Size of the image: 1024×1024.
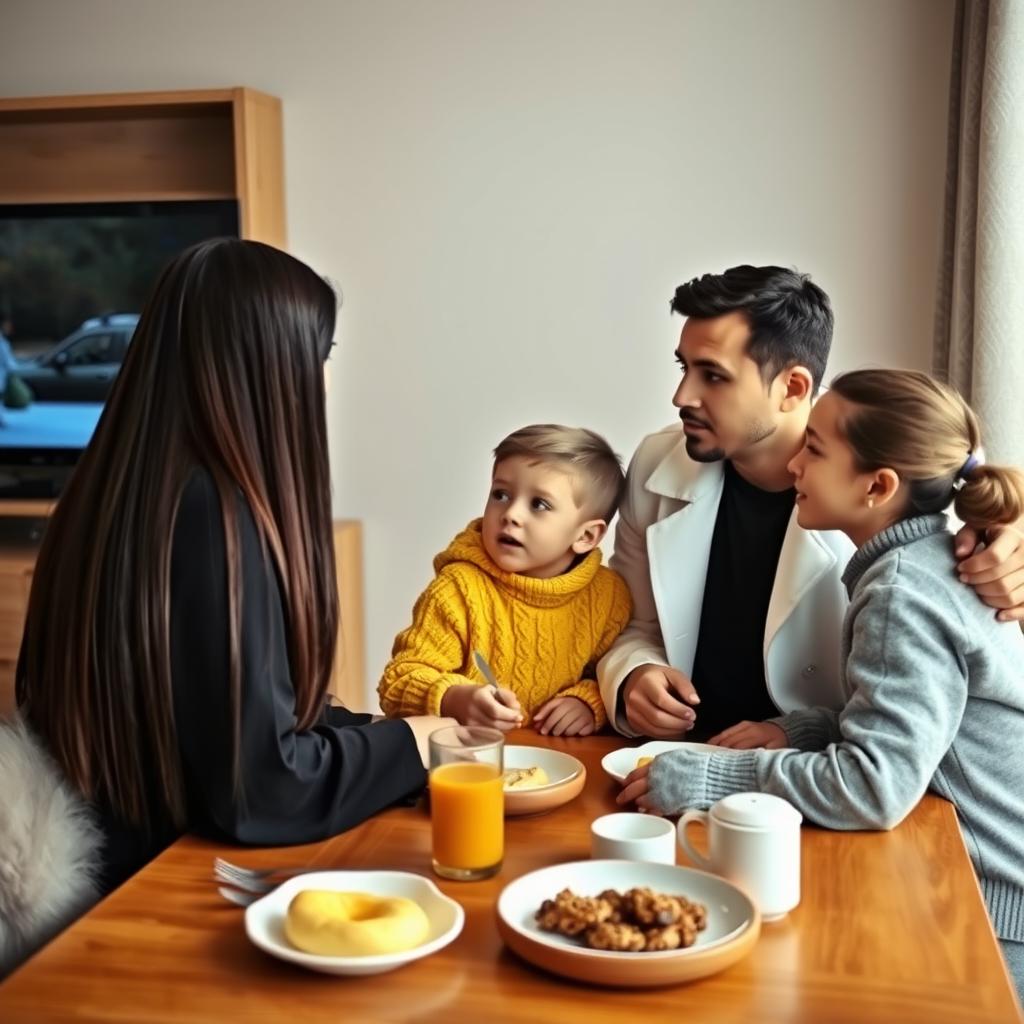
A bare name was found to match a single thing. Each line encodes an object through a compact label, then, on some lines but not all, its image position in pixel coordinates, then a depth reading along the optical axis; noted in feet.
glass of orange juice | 4.04
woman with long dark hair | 4.28
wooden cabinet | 12.26
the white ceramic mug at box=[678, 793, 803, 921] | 3.82
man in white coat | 6.02
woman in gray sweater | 4.50
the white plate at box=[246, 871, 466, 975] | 3.42
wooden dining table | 3.32
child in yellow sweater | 5.89
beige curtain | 9.25
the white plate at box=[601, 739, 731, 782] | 5.06
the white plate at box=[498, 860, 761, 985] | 3.36
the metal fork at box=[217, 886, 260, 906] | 3.89
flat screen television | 13.34
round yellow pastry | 3.45
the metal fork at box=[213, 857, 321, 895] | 3.97
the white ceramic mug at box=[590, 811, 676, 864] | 4.05
